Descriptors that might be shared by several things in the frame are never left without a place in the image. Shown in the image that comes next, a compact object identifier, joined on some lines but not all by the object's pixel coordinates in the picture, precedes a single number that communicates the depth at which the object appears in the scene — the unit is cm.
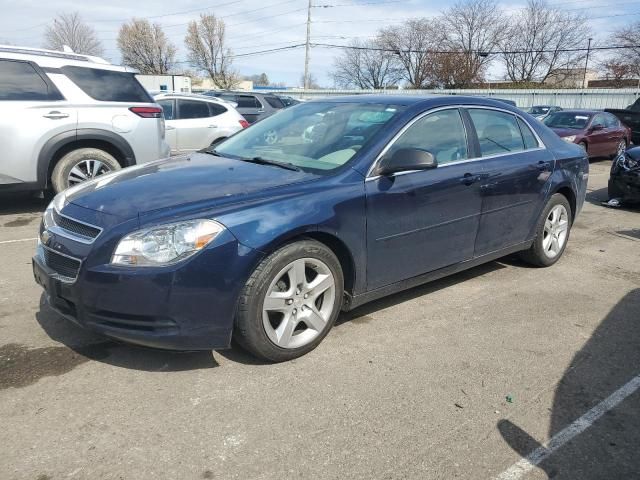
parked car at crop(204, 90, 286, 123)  1588
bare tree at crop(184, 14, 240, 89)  6606
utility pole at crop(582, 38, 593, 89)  5600
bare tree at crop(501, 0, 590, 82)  5938
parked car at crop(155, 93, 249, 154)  1030
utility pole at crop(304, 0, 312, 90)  4488
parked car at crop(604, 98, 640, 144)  1712
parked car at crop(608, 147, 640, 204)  833
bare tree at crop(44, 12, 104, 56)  4860
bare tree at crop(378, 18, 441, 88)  6469
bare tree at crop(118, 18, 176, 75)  6397
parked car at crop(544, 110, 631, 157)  1440
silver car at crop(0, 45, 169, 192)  640
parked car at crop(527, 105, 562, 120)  2410
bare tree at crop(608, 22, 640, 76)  5003
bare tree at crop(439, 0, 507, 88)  5888
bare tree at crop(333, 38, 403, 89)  7500
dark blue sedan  284
